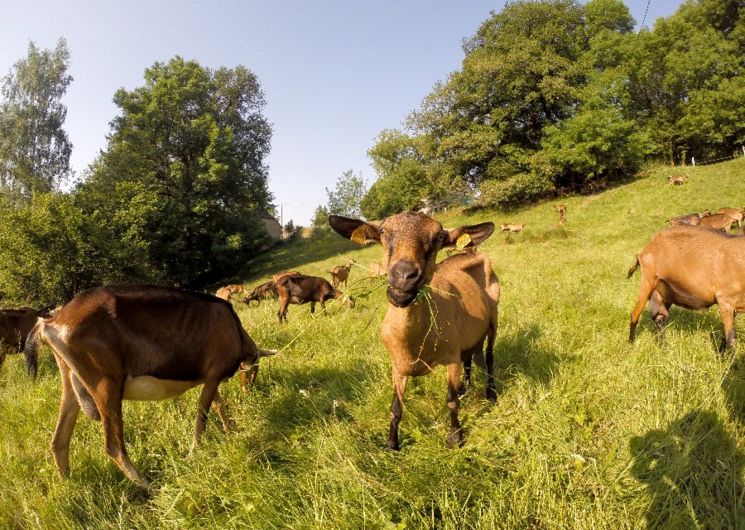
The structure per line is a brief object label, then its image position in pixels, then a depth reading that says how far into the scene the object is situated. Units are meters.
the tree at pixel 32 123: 28.75
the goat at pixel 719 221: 14.28
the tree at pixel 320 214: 68.07
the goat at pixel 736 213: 14.74
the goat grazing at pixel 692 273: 5.27
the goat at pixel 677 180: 24.44
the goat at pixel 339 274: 17.64
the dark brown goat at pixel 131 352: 3.48
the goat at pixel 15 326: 8.20
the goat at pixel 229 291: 18.46
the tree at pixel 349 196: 80.00
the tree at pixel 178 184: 27.16
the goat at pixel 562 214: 24.16
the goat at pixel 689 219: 13.94
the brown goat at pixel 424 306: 2.76
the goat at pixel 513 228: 24.27
